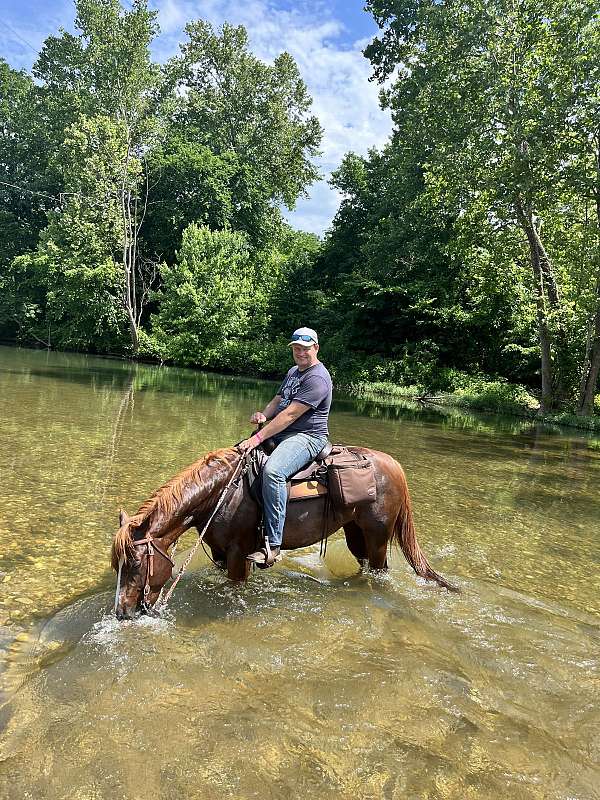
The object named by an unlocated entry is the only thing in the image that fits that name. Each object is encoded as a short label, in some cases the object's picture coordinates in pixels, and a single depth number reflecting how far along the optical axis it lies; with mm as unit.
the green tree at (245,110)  49406
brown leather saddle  5148
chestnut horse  4387
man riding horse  4836
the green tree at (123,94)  39750
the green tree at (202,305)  40250
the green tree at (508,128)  20219
